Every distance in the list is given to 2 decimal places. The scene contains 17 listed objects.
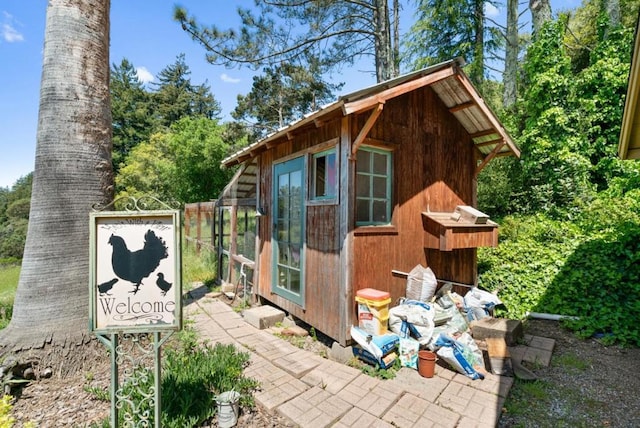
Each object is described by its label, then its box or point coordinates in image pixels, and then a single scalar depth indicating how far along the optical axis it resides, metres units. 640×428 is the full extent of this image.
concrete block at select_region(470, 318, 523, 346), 3.56
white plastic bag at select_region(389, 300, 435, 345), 3.37
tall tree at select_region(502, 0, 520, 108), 10.61
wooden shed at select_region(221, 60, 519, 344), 3.51
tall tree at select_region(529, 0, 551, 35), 9.20
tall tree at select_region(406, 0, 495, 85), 10.91
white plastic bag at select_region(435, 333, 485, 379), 3.10
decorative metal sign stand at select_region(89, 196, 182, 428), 1.96
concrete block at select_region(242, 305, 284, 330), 4.52
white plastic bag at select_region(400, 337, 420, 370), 3.29
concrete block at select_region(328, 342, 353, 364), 3.46
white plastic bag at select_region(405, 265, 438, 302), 3.75
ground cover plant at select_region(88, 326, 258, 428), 2.15
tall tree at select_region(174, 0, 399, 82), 7.97
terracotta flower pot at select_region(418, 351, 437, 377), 3.07
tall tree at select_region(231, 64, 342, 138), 15.79
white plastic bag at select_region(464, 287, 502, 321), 4.27
